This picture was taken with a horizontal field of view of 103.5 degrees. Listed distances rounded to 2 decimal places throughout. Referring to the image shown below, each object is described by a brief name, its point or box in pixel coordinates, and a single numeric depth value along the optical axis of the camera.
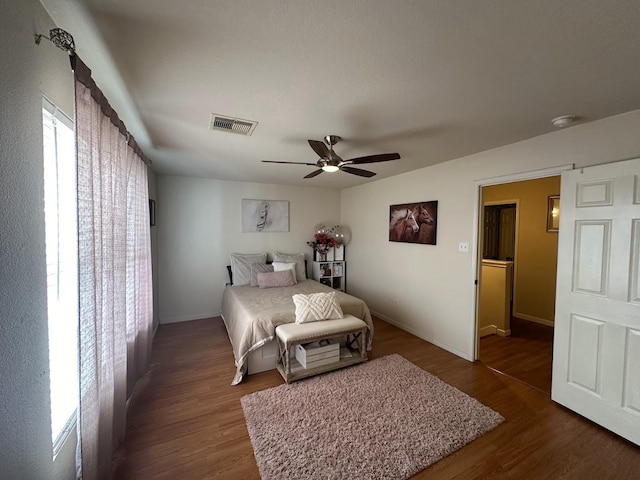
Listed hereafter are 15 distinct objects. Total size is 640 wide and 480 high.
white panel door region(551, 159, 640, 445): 1.81
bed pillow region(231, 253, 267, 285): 4.17
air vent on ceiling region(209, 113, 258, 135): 2.01
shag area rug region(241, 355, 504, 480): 1.61
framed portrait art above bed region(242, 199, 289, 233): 4.55
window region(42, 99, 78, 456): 1.22
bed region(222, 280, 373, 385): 2.56
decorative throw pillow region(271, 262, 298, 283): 4.21
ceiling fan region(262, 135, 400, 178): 2.05
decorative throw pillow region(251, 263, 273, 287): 4.04
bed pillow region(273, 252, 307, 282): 4.45
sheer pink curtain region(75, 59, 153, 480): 1.23
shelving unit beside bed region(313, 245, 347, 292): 4.99
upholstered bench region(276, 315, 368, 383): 2.45
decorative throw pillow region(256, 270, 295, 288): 3.93
